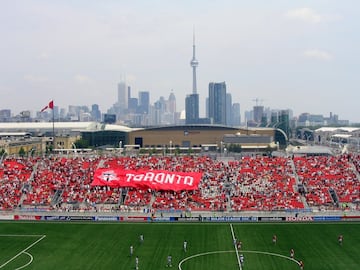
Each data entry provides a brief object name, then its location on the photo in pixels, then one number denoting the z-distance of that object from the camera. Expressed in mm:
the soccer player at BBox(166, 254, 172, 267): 39438
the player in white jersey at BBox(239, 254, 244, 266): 39531
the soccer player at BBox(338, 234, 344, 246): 45488
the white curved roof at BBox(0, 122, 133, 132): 176400
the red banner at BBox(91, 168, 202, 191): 66188
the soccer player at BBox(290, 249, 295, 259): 41216
